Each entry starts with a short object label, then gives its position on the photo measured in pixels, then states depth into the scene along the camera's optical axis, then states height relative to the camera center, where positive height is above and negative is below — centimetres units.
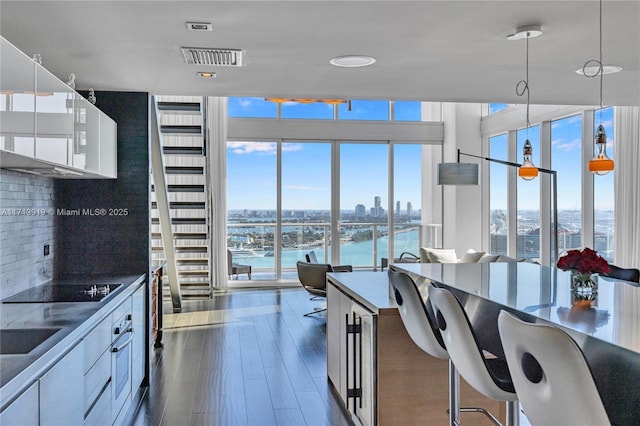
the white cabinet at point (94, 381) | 196 -79
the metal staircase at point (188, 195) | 711 +28
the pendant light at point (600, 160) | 380 +38
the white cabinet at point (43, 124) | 229 +45
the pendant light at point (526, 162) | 463 +44
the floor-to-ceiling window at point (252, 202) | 1043 +20
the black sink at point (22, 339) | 243 -56
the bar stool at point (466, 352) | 216 -56
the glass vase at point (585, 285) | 253 -33
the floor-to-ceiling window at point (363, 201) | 1090 +24
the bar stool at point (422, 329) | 271 -58
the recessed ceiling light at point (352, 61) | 373 +105
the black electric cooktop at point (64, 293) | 321 -51
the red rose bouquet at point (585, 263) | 253 -23
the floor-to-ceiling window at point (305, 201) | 1062 +23
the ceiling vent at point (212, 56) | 349 +102
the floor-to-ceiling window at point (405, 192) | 1111 +42
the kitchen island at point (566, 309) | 170 -38
